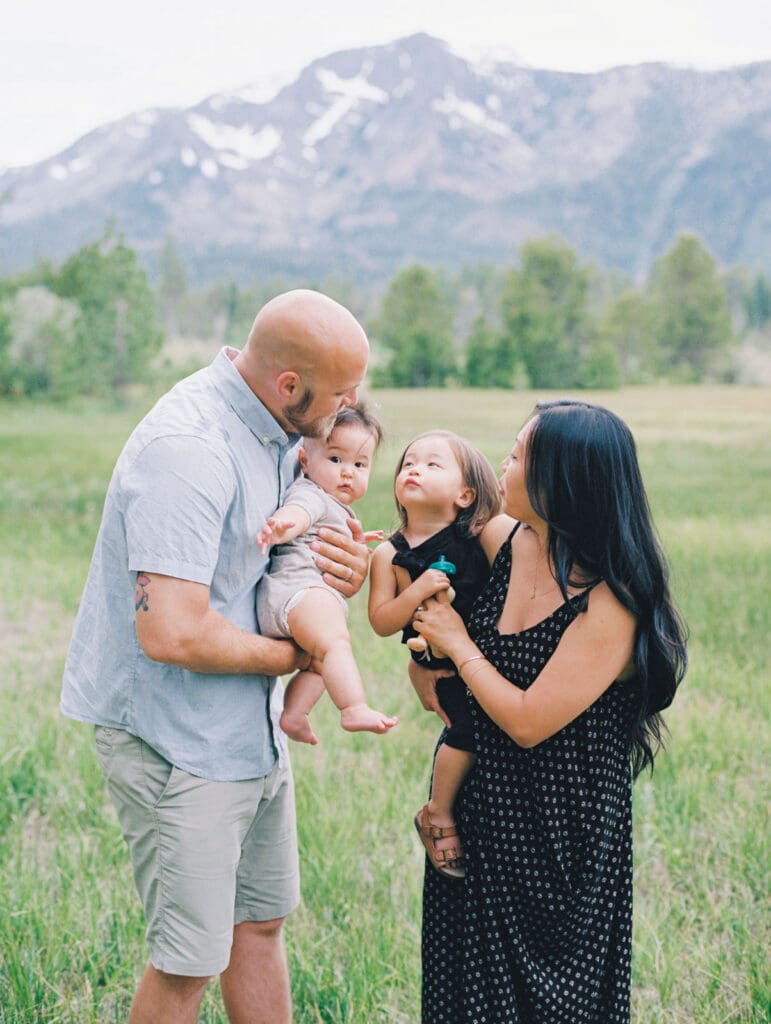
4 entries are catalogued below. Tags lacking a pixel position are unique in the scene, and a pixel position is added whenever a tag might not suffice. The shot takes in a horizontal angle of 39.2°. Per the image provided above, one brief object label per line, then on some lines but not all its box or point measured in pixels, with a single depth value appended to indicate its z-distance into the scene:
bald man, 1.92
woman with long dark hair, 1.92
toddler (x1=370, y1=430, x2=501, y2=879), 2.12
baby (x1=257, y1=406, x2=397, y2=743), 2.04
